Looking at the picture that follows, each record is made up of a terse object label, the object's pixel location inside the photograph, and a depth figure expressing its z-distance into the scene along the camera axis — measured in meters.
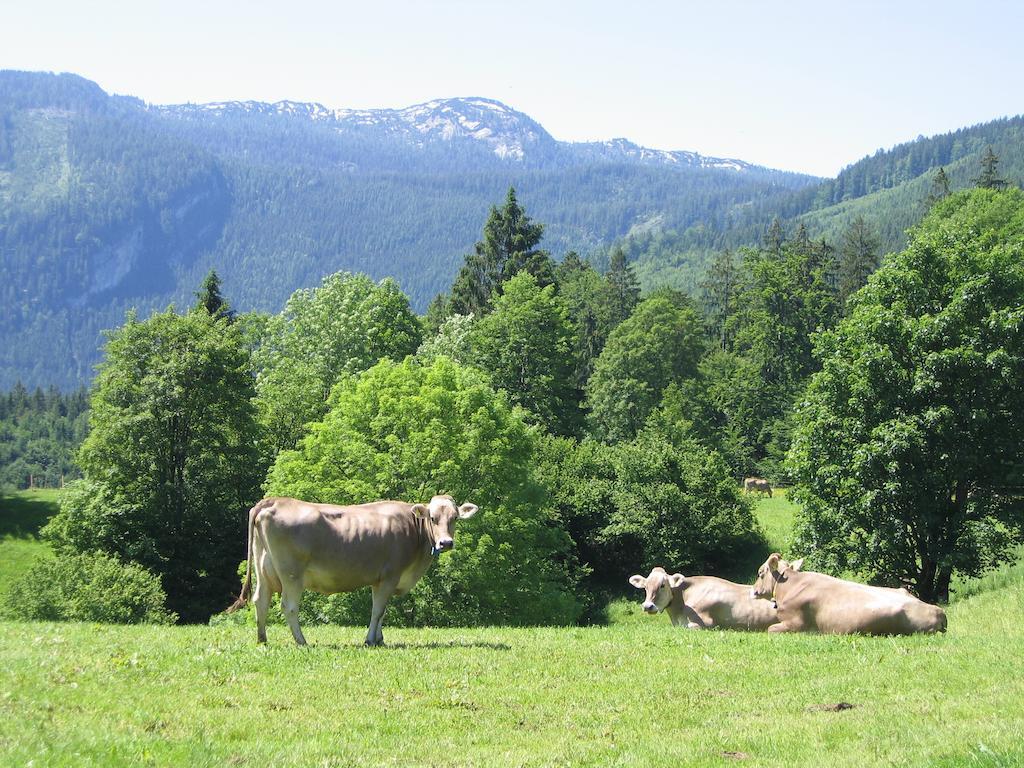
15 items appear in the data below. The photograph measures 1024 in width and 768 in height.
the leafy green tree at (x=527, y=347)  74.75
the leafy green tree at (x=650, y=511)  59.06
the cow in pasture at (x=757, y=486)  77.12
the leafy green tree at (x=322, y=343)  61.53
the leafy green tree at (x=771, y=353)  91.56
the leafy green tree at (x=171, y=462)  49.75
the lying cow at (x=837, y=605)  18.69
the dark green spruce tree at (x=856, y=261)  109.38
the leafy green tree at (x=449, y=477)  37.28
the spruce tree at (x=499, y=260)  90.00
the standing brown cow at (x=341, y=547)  16.05
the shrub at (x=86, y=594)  38.53
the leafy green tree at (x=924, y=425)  28.42
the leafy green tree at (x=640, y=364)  88.56
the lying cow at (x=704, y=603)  22.35
